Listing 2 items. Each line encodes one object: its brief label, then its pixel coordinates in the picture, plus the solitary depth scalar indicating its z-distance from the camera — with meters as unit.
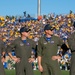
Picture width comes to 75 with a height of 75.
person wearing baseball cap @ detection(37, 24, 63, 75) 11.90
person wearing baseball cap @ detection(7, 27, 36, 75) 13.00
